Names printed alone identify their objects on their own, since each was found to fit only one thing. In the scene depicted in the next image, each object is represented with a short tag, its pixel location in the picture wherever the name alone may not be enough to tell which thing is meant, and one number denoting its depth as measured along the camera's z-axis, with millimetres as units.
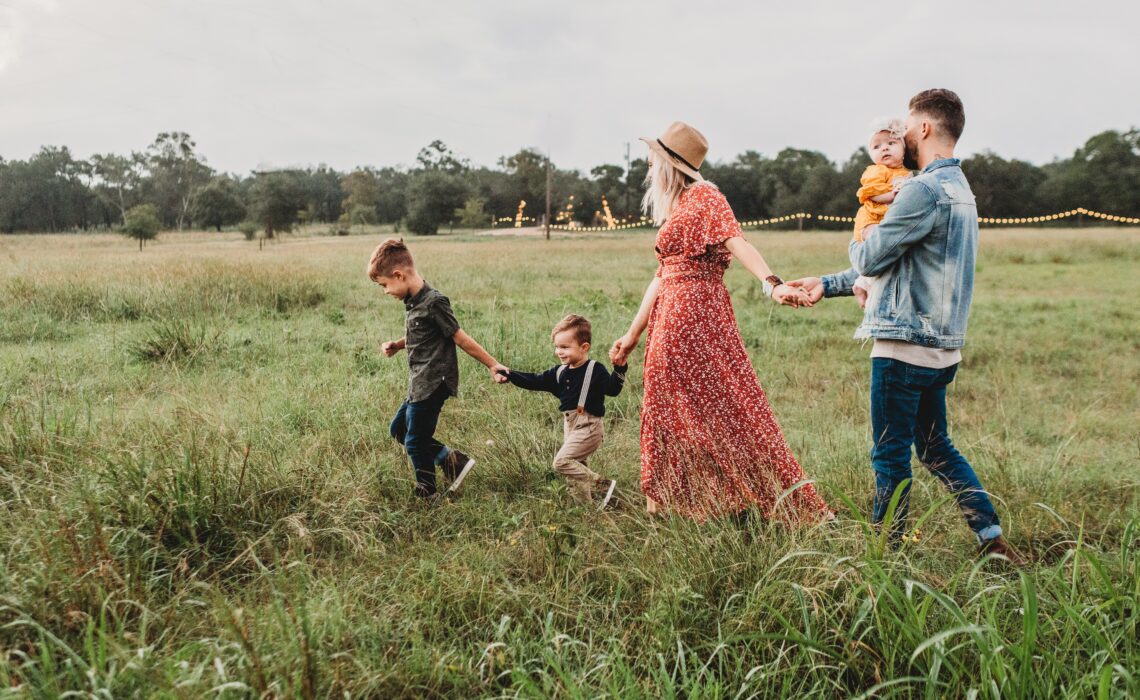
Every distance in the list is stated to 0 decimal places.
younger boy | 3834
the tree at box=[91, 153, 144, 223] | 48906
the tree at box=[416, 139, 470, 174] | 79125
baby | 3168
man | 2922
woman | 3482
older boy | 3902
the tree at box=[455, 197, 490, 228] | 52731
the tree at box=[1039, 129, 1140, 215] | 55250
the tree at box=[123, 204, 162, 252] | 38000
